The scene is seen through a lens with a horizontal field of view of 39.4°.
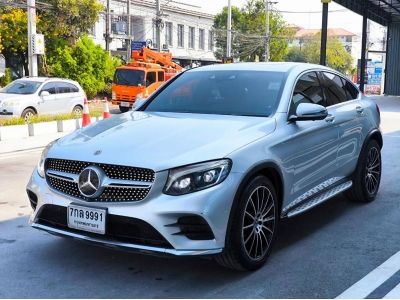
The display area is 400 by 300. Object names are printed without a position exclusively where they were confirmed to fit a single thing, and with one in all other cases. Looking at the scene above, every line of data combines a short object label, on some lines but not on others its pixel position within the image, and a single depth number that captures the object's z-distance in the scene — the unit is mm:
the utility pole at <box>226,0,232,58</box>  42069
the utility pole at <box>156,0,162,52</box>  36781
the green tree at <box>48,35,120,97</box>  29469
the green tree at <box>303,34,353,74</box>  96969
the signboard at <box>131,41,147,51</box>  37138
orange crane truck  23281
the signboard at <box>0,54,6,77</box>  26681
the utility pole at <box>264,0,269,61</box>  52384
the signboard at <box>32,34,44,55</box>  21172
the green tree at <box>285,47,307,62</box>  97688
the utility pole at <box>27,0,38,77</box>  21031
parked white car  16031
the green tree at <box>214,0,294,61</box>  57469
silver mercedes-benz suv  3775
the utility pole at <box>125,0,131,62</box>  38812
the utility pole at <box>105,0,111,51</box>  35725
